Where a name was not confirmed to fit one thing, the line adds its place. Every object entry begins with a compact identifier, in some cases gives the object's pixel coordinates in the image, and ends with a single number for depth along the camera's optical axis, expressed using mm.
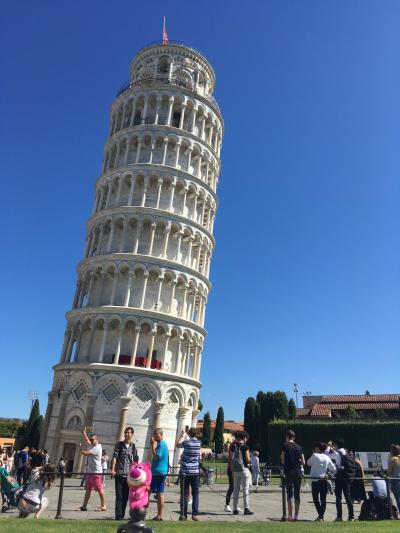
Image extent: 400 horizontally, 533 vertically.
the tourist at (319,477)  11953
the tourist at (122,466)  11406
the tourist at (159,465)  11194
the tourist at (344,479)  12180
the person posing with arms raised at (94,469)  12508
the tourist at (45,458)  23891
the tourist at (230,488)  12742
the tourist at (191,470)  11547
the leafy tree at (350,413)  55856
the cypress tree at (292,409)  63525
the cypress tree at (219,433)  70188
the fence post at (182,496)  11383
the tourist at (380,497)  12330
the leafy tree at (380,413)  56456
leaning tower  33875
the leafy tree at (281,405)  61512
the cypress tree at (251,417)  63088
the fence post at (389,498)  12233
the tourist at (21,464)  20078
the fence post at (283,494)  11875
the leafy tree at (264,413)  61156
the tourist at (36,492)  11164
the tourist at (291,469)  12016
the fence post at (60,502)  11483
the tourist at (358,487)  14234
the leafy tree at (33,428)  54325
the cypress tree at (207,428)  81500
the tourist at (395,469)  12656
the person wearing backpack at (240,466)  12278
